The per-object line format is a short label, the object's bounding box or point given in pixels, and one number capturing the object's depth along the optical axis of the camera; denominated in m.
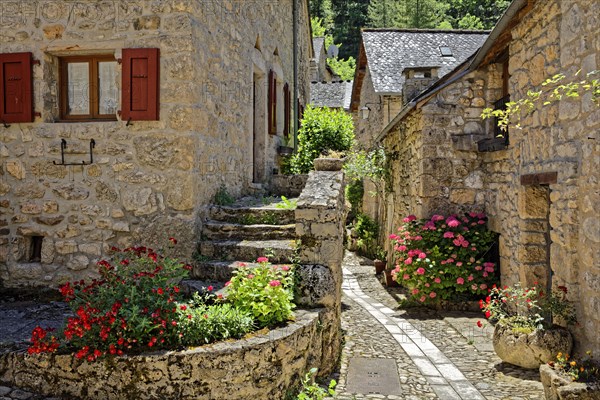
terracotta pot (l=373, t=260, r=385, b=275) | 11.38
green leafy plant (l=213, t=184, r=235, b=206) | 6.89
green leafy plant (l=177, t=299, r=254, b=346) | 4.27
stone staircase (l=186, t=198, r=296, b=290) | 5.88
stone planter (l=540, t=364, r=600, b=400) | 4.00
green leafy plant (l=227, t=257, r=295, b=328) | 4.66
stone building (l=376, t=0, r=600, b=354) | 4.62
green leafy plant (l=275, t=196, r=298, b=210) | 6.77
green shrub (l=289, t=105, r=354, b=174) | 10.43
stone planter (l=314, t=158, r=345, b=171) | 6.48
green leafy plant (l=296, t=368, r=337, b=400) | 4.59
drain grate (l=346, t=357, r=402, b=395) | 4.99
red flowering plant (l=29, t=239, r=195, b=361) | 4.09
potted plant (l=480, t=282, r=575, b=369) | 4.97
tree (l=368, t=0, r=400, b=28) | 36.12
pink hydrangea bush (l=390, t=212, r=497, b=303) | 7.84
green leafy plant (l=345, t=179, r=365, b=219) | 16.98
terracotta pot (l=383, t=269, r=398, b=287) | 10.25
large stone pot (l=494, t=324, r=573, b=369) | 4.96
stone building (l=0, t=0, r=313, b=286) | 5.98
